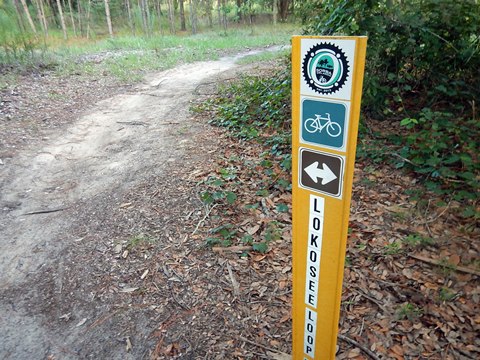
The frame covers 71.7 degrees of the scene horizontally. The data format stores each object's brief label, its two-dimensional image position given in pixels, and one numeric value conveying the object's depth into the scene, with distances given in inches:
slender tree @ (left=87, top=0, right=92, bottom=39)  837.6
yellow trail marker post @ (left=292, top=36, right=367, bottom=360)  47.3
